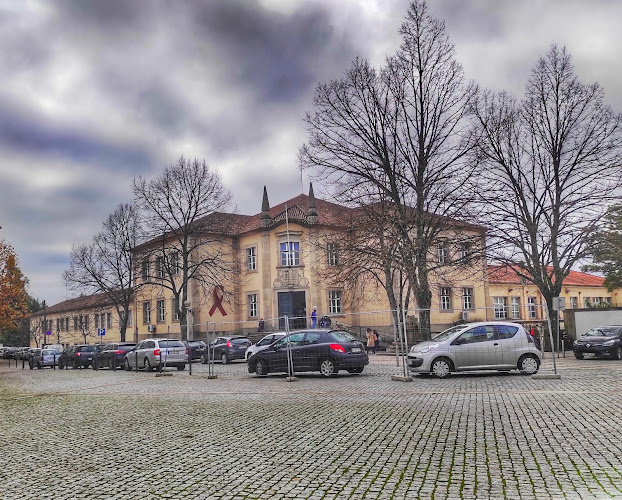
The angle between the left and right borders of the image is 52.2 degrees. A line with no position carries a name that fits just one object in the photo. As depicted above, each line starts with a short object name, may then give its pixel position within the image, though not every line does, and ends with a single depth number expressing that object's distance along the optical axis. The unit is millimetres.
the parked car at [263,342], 29706
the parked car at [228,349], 33625
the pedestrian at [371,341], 36469
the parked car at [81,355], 37906
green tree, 31547
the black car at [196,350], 36769
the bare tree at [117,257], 57125
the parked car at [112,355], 34125
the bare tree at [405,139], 31344
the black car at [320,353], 20922
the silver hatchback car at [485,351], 19531
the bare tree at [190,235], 48656
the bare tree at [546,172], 32250
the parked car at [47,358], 42700
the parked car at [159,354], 29609
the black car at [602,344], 27875
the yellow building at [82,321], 69825
